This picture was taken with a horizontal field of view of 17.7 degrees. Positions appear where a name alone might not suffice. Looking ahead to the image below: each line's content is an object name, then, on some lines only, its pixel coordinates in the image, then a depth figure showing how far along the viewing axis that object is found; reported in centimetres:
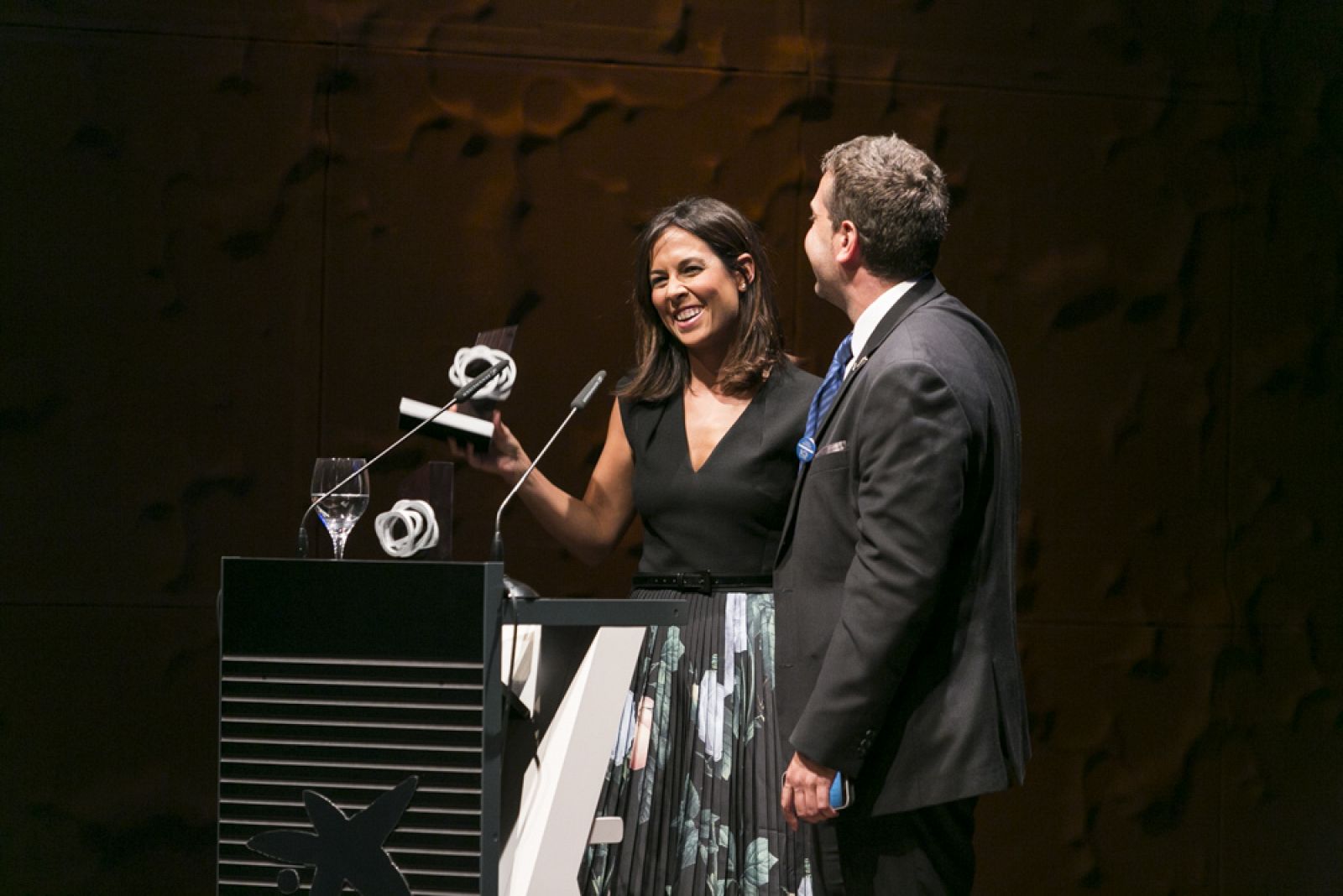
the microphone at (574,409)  653
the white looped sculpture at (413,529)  664
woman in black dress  696
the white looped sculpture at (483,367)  692
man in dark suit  650
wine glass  674
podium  646
